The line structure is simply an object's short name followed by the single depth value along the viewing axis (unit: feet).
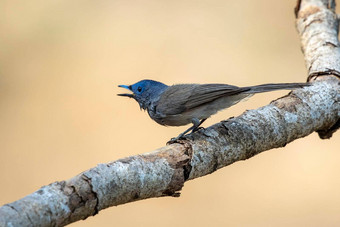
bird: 29.55
